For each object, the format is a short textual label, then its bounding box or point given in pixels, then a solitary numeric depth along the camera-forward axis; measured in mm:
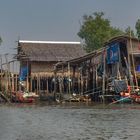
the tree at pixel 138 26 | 63512
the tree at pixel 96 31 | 64875
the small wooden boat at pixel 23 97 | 43531
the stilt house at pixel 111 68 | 40062
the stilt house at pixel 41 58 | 51750
